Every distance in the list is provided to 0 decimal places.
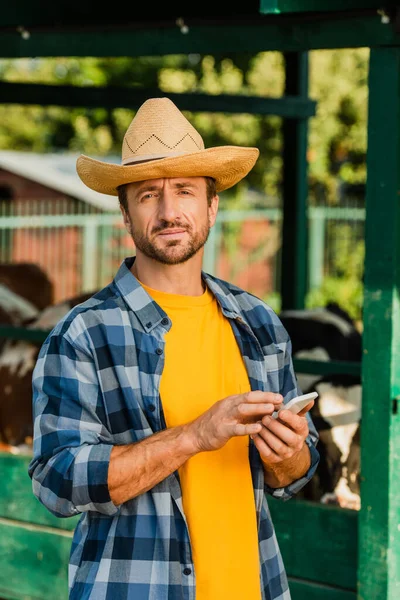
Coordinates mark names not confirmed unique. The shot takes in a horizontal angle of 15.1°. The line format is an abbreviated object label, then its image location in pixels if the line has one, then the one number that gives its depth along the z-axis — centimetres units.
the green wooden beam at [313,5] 451
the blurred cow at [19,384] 862
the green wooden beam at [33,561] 608
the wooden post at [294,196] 1068
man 327
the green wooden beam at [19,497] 611
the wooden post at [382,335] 462
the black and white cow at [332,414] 664
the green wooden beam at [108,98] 824
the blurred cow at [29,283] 1163
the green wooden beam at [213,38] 469
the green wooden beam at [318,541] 501
